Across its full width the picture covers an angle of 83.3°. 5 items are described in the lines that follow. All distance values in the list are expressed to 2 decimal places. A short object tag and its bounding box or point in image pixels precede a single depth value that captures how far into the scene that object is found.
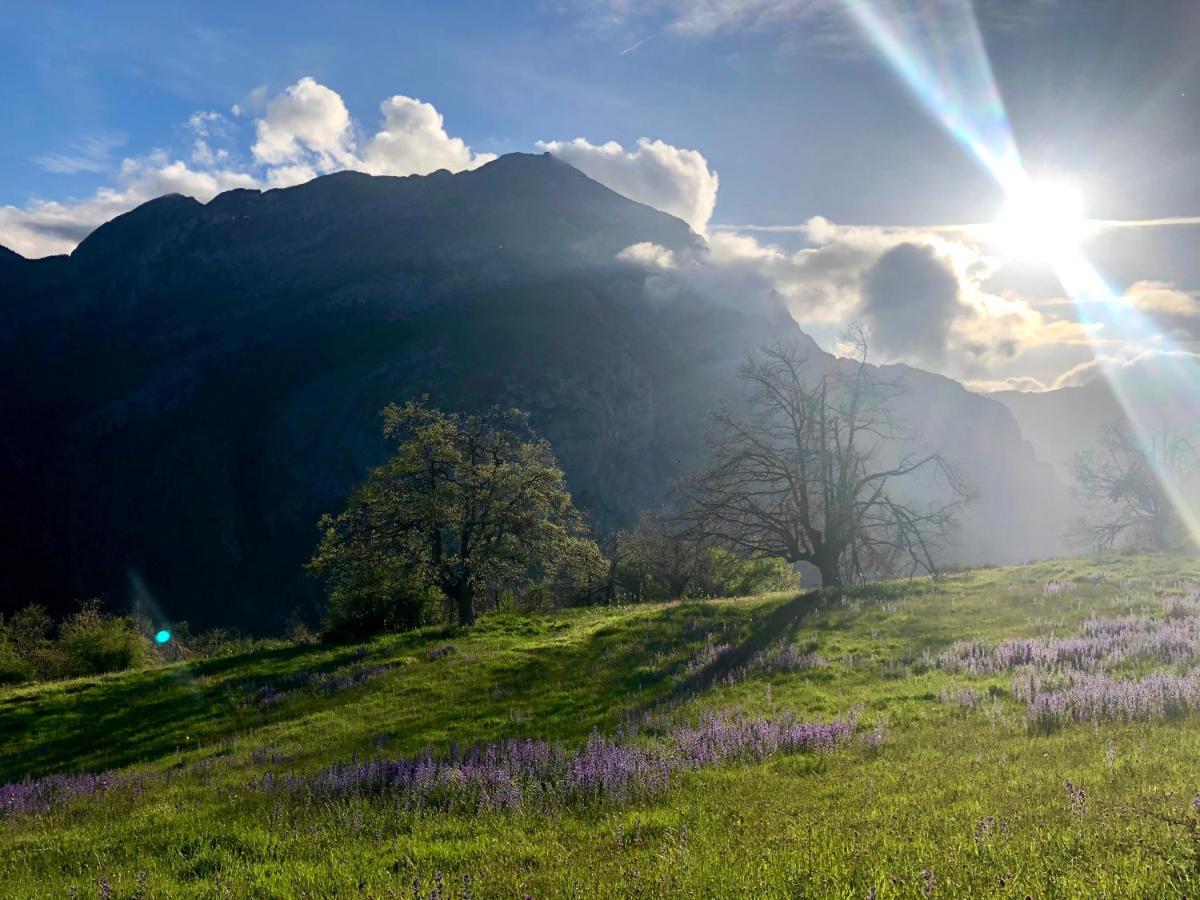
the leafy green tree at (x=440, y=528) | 32.75
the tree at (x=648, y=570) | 52.16
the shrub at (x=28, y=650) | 38.00
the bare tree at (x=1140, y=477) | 56.16
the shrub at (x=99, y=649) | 36.19
